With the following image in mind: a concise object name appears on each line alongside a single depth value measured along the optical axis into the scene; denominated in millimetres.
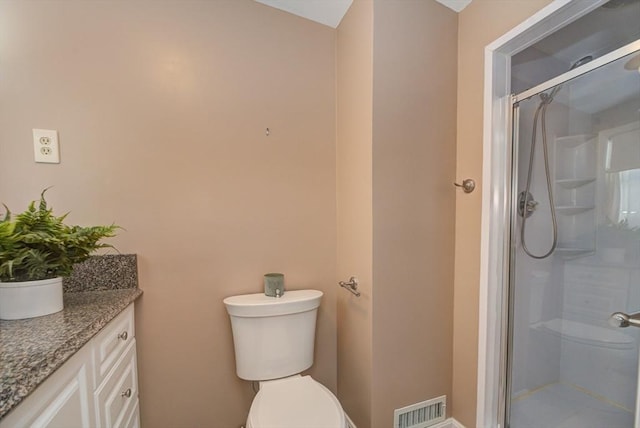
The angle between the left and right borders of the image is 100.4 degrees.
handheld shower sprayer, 1254
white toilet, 1158
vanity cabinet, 534
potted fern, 757
